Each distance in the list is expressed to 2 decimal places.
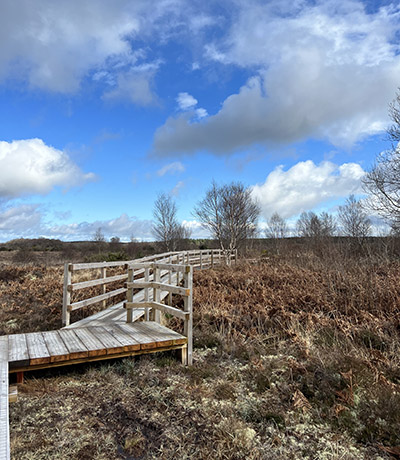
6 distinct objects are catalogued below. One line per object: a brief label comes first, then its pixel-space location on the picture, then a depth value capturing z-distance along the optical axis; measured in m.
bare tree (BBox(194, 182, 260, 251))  26.66
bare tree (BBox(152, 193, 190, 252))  33.53
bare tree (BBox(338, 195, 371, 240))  31.28
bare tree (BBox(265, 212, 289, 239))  46.54
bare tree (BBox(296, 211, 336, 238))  39.50
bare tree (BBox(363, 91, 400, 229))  18.08
